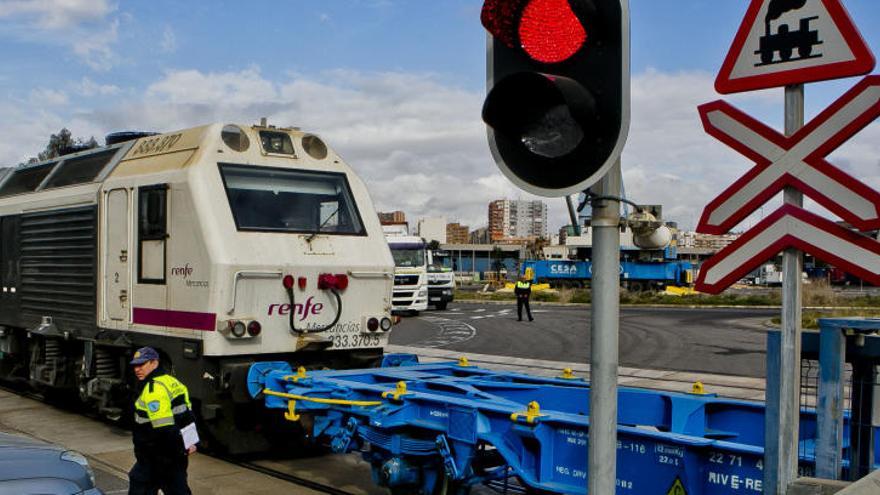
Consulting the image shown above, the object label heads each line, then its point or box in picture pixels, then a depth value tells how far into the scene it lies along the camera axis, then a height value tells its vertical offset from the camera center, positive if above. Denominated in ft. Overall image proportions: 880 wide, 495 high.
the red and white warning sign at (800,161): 10.85 +1.33
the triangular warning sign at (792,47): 11.15 +2.84
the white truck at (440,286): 119.75 -3.60
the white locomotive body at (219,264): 28.40 -0.21
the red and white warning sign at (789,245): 10.91 +0.20
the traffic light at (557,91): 9.64 +1.89
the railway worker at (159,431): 19.94 -3.96
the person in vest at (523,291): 94.30 -3.29
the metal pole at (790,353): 11.28 -1.16
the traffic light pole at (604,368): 9.46 -1.15
